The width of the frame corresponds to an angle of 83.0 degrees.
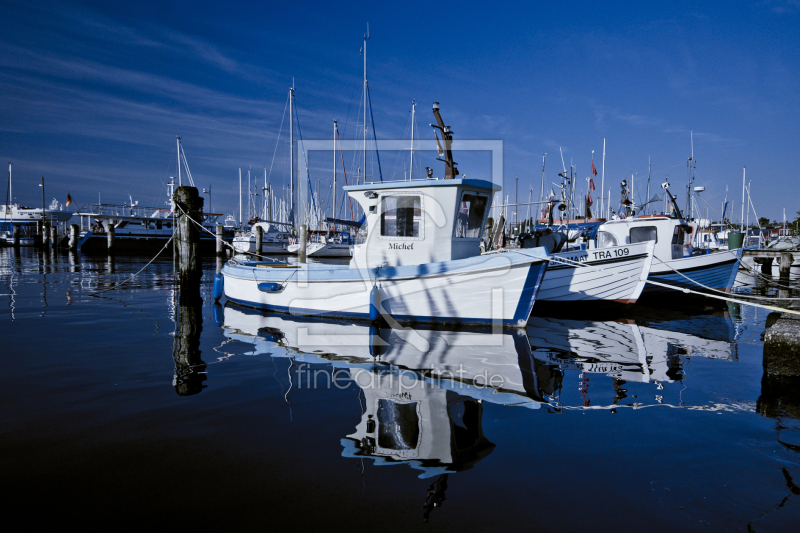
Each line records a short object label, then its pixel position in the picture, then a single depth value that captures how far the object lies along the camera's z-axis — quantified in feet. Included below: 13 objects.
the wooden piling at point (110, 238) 126.72
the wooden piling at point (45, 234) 148.33
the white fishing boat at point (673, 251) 47.60
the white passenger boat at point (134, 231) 142.00
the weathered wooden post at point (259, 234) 109.68
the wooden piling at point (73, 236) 141.00
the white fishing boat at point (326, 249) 118.93
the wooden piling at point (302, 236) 59.82
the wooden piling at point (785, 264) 72.54
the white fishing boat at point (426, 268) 29.55
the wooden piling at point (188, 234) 44.16
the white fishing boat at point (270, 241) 133.80
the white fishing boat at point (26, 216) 238.23
